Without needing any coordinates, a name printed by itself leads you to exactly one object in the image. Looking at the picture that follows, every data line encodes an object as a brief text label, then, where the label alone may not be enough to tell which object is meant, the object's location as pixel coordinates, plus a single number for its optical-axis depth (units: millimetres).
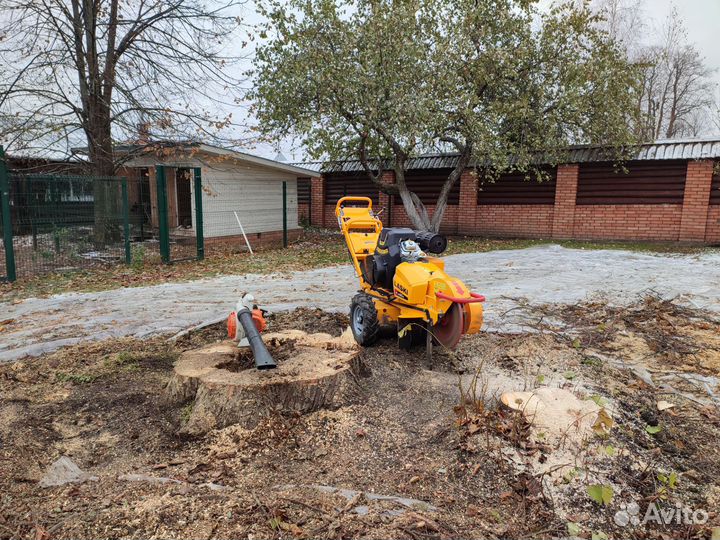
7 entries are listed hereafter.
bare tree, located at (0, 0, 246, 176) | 10492
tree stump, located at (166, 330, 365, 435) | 3131
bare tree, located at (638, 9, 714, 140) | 26266
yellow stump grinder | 3916
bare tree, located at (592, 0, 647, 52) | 24062
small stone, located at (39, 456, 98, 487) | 2643
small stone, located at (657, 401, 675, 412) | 3391
